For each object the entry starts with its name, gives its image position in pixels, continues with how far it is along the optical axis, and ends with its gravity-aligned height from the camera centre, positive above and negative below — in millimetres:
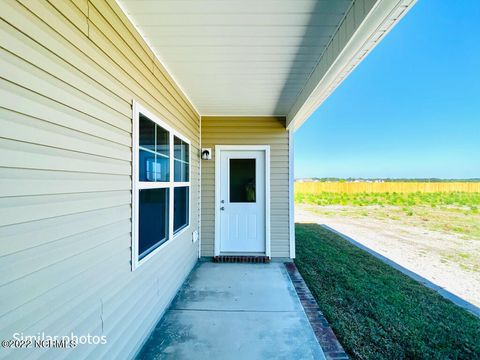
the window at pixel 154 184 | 1897 -4
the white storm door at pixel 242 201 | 4371 -345
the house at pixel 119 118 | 961 +417
